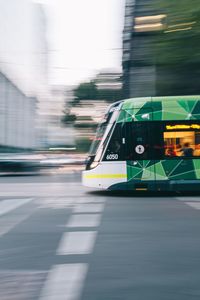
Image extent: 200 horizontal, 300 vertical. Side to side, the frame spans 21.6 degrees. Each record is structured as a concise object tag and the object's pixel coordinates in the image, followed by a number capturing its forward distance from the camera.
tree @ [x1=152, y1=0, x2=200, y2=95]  14.73
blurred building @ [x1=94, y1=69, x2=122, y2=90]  57.44
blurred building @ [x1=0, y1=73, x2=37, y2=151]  40.78
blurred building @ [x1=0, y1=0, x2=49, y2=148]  46.88
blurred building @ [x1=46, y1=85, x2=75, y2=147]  66.88
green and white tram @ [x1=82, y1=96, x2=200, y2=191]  13.81
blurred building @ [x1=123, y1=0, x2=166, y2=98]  37.36
